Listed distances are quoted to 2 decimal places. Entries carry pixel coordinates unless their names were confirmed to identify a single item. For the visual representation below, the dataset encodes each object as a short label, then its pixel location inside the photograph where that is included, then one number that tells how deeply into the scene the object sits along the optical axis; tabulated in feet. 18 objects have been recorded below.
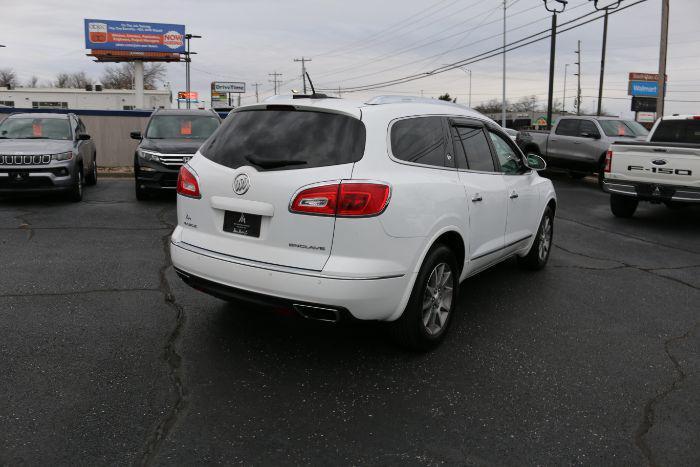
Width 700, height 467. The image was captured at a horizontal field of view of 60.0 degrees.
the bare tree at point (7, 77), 368.21
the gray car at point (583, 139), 54.85
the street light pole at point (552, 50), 88.81
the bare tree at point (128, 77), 347.60
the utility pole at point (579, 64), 241.70
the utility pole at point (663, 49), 64.08
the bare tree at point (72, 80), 386.81
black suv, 36.27
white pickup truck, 31.37
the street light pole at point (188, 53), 203.49
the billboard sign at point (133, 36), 187.11
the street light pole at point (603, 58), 125.08
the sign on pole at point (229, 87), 320.50
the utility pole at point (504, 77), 136.77
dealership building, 246.88
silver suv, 33.76
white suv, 11.88
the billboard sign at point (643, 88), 235.61
